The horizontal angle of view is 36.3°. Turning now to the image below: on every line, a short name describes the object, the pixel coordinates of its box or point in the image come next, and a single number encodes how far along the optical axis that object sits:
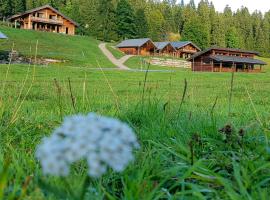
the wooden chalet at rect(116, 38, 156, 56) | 93.94
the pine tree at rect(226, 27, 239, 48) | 146.38
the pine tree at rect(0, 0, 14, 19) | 116.31
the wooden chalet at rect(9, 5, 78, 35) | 99.94
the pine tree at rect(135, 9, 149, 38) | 123.38
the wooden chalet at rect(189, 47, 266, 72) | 75.88
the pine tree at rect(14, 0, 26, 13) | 119.56
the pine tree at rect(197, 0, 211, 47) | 137.12
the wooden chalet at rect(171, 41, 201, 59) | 103.94
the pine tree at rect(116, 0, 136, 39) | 119.06
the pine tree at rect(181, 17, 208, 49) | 133.25
